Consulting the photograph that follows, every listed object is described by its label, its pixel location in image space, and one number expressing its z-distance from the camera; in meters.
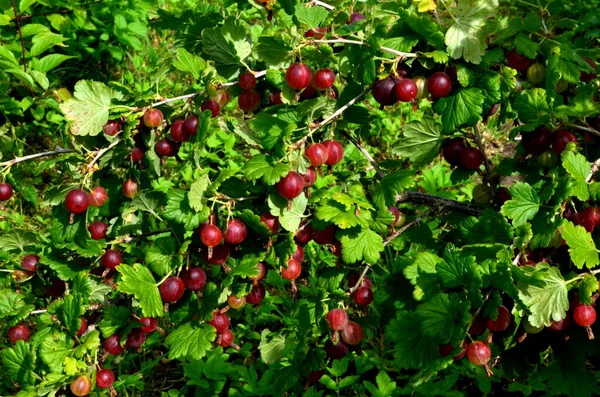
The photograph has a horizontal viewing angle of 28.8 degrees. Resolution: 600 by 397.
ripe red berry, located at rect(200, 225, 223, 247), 0.84
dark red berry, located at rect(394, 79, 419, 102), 0.85
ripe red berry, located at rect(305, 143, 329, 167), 0.84
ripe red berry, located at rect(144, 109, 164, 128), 0.90
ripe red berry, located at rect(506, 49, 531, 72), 0.90
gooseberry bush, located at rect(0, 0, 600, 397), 0.83
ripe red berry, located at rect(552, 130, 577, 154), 0.88
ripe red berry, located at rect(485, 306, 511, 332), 0.81
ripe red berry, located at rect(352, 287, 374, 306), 0.94
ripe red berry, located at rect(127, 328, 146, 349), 0.96
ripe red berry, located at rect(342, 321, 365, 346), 0.91
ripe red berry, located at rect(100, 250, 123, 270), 0.91
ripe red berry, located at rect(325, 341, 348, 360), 0.94
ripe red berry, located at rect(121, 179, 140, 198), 0.95
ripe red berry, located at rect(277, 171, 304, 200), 0.82
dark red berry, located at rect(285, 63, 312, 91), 0.87
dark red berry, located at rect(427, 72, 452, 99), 0.85
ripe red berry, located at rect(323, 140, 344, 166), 0.87
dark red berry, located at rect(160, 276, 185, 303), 0.86
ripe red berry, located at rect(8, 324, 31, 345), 1.00
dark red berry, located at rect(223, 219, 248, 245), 0.84
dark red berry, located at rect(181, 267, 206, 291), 0.88
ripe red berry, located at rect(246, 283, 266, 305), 0.93
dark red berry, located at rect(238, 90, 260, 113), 0.94
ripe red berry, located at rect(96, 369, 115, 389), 0.94
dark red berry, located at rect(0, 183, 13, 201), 0.93
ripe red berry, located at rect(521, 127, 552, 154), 0.90
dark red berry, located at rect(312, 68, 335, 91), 0.87
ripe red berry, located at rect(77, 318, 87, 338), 0.93
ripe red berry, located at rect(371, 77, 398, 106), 0.86
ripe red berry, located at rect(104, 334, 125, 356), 0.94
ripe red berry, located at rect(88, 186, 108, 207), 0.91
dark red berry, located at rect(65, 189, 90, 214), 0.90
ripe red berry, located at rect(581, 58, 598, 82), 0.92
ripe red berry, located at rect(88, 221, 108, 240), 0.93
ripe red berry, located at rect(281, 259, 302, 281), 0.91
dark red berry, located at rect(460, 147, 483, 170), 0.94
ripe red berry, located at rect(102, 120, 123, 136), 0.91
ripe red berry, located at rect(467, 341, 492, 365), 0.80
